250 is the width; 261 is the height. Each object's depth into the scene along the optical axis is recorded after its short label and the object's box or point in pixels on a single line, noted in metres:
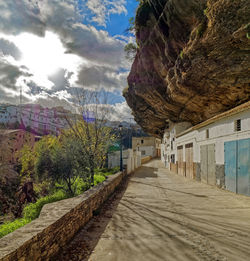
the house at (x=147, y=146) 55.52
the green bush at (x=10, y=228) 5.37
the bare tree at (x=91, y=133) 9.65
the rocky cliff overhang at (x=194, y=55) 8.70
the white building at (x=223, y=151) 7.86
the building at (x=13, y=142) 22.26
